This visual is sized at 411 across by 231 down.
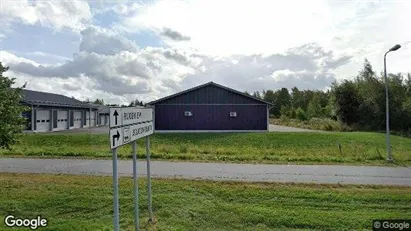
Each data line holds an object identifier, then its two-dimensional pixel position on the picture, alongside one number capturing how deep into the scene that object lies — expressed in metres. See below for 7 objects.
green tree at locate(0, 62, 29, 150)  8.78
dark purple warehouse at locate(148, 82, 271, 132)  32.16
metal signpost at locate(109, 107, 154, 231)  4.53
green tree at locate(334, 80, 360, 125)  41.90
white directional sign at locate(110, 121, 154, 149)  4.46
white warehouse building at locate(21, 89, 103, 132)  32.53
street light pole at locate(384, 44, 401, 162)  15.34
